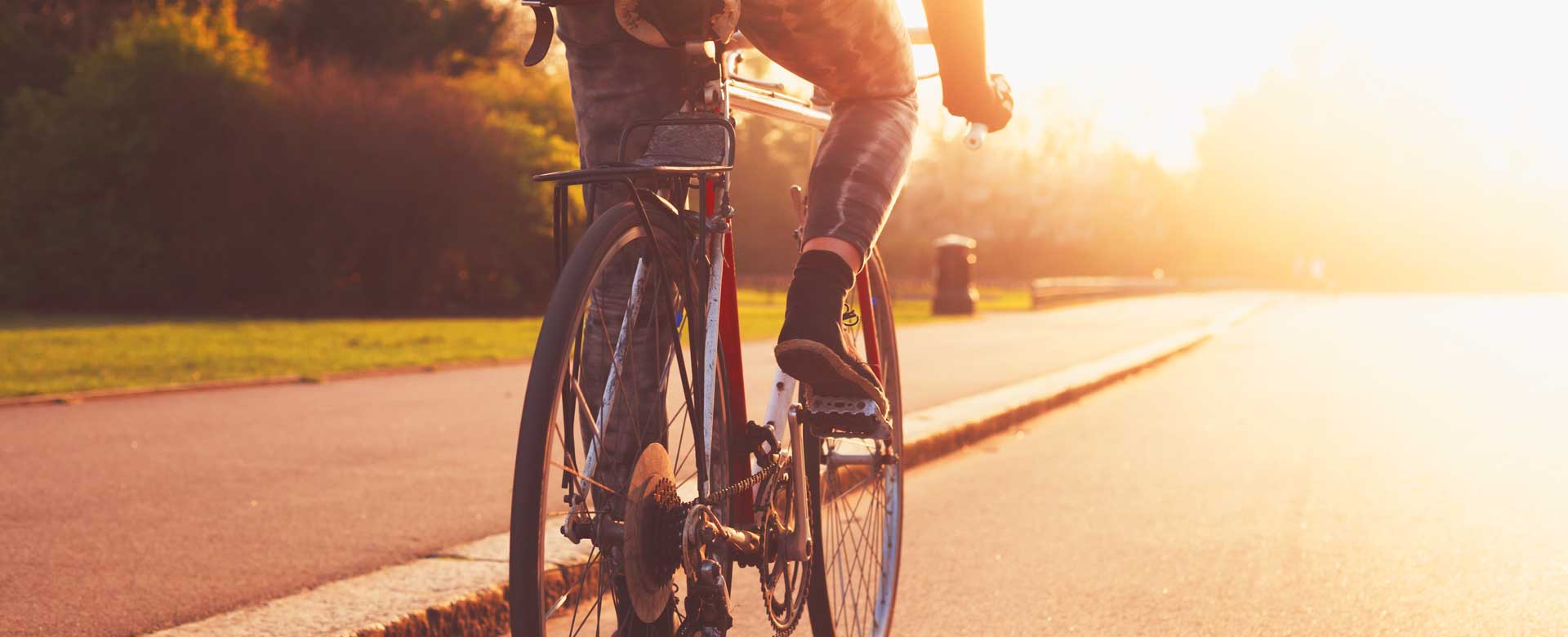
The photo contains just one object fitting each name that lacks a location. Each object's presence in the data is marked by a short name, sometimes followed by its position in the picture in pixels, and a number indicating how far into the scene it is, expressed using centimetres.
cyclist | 247
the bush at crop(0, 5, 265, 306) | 2558
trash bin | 2752
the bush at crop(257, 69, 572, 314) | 2623
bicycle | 201
